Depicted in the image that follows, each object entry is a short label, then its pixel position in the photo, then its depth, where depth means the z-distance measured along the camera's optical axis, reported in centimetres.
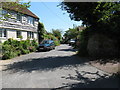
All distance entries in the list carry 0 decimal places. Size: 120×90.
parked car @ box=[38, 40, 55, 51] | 1899
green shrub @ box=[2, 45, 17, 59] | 1244
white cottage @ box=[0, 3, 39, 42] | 1684
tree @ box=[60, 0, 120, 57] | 950
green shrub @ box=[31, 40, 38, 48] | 2065
